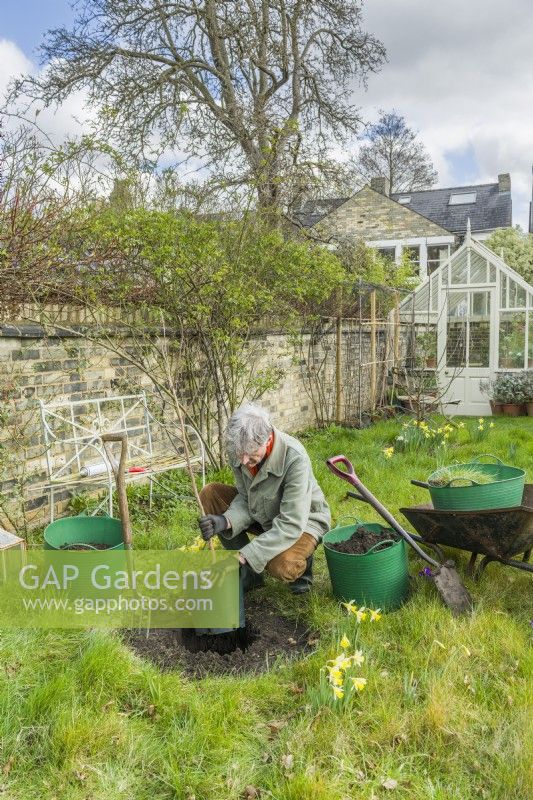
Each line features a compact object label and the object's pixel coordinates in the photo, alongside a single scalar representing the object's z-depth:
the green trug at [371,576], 3.44
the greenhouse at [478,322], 11.60
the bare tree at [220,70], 12.40
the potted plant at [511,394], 11.05
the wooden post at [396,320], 11.84
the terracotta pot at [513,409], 11.03
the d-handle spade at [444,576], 3.33
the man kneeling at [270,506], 3.26
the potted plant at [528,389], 11.01
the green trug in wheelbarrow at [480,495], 3.71
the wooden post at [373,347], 10.26
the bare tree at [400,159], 31.58
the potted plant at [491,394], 11.22
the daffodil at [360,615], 2.99
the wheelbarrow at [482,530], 3.31
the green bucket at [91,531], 3.77
